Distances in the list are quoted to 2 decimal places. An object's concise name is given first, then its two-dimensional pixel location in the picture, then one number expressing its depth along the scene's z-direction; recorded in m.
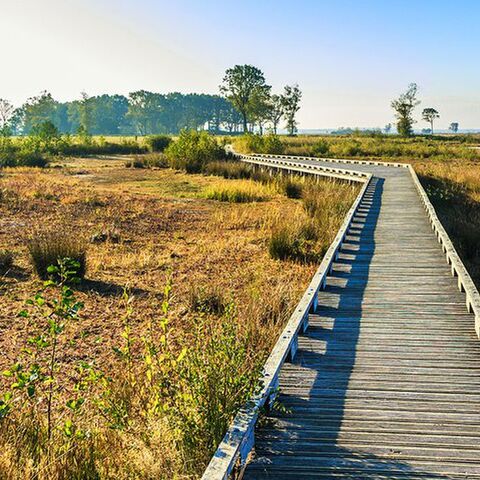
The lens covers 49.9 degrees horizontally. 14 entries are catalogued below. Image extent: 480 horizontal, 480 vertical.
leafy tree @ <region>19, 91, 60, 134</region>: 100.19
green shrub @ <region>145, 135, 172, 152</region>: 48.73
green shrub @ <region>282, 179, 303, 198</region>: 20.12
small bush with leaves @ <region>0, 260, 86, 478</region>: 3.28
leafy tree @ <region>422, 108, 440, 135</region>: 104.69
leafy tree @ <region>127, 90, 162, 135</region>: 137.62
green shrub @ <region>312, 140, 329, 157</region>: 40.69
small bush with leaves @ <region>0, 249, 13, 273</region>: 9.85
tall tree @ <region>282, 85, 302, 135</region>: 84.88
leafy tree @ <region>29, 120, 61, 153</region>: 42.40
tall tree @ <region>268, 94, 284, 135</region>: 86.38
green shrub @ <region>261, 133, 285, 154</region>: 38.25
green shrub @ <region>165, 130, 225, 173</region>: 29.62
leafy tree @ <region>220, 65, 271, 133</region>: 81.94
